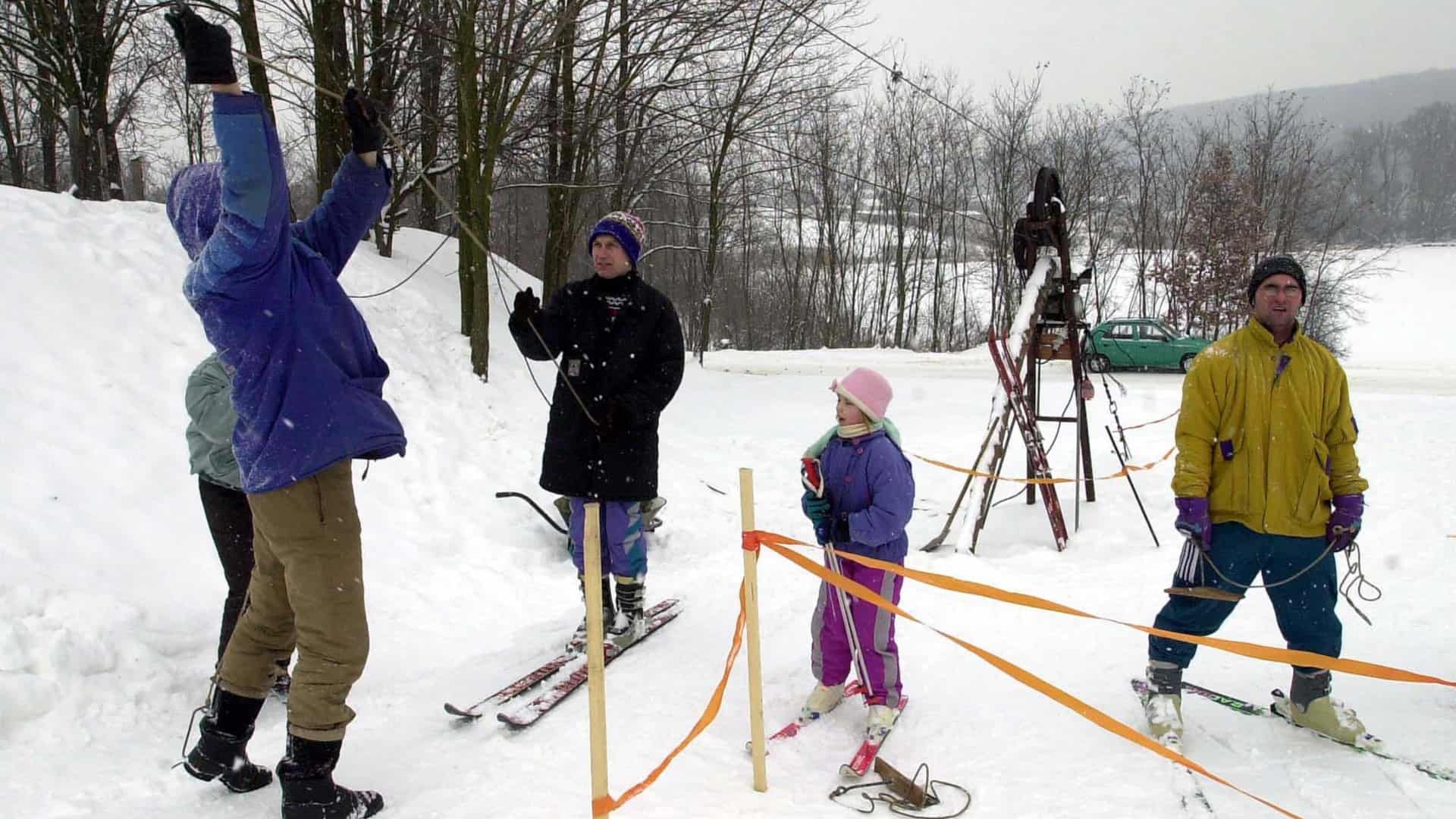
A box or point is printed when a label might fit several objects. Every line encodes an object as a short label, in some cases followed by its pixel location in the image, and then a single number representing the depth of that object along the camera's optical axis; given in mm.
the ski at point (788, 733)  3207
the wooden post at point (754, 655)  2785
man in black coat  3959
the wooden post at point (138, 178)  9961
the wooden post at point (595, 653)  2287
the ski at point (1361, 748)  2945
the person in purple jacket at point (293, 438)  2314
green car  20234
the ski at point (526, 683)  3320
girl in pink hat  3195
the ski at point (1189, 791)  2725
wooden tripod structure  6805
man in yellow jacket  3176
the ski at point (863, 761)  2908
